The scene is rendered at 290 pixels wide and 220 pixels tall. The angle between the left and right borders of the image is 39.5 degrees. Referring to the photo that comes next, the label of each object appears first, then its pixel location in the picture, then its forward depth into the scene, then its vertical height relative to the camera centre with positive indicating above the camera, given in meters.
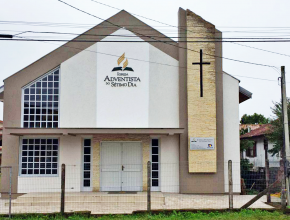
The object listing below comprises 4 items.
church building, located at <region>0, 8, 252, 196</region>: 17.91 +1.75
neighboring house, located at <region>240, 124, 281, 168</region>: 33.34 +0.23
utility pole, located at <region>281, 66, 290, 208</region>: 15.34 +1.01
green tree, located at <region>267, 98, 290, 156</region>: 23.86 +1.40
